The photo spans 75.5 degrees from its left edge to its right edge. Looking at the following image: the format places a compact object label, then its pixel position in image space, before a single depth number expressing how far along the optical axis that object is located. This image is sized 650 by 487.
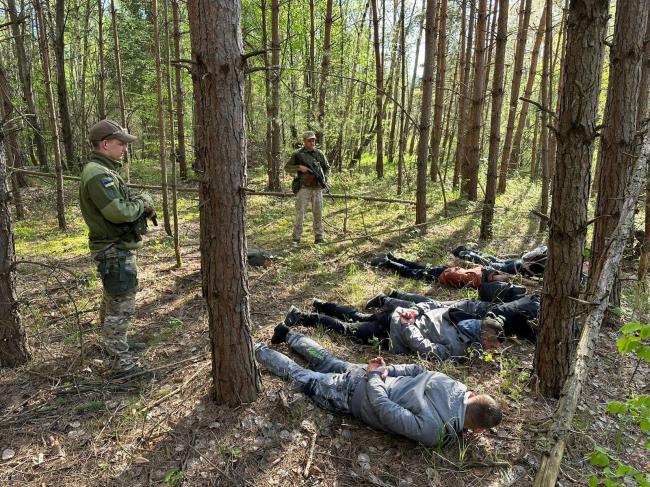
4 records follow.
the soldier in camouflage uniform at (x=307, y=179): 7.94
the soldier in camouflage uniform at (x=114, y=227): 3.47
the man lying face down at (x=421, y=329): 4.46
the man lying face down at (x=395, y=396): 3.14
